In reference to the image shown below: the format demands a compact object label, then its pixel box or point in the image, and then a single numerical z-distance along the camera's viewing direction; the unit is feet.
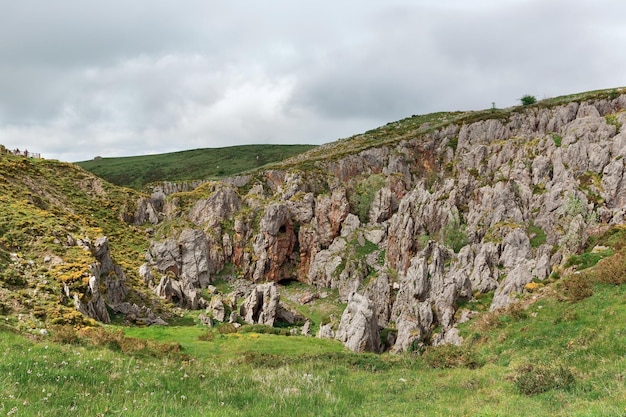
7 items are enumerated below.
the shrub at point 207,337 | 124.98
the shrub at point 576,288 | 91.30
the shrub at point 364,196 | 309.83
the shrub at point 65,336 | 71.41
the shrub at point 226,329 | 143.64
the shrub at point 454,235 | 242.37
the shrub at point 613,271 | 88.63
